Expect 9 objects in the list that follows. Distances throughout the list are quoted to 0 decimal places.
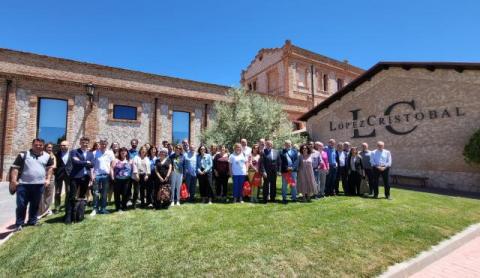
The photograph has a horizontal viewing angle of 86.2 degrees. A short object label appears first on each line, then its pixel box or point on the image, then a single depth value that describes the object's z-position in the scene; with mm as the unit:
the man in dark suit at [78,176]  5391
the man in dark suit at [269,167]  7352
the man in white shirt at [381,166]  8094
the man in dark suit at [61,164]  6102
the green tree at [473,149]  9750
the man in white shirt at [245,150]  7665
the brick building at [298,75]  24469
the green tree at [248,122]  10992
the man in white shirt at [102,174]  5977
